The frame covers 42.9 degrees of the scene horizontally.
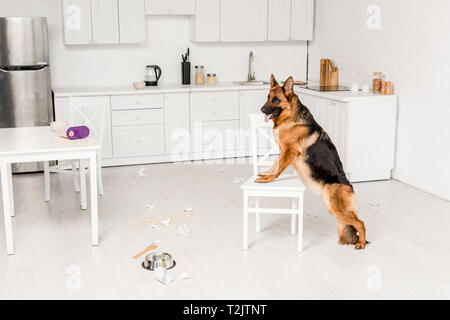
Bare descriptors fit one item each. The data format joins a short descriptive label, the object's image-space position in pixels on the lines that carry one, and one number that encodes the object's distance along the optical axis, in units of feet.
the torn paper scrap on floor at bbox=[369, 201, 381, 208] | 16.16
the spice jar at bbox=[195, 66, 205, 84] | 22.49
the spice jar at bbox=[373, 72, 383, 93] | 18.97
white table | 12.11
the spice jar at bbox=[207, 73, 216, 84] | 22.74
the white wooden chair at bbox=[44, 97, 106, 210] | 15.68
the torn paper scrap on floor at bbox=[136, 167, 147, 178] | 19.52
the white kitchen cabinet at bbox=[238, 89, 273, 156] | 21.99
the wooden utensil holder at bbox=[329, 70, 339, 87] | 21.58
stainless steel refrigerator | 18.84
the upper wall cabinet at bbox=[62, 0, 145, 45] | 20.20
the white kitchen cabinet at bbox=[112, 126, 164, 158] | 20.63
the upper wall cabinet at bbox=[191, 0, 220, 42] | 21.62
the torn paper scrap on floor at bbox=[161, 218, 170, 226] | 14.55
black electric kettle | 21.72
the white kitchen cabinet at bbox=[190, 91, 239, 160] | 21.48
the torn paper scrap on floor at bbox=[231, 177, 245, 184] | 18.60
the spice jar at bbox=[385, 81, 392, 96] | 18.57
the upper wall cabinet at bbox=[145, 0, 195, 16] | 21.02
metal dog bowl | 11.76
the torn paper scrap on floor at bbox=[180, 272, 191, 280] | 11.31
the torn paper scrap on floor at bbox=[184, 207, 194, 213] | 15.60
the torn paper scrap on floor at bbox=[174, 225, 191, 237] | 13.88
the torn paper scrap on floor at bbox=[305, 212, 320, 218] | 15.19
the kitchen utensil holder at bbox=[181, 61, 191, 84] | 22.14
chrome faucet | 23.16
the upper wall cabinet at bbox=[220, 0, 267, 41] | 22.00
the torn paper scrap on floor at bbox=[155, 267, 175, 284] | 11.09
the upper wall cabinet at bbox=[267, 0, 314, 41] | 22.62
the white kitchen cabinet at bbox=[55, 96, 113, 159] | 19.88
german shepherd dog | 12.43
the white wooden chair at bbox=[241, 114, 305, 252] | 12.25
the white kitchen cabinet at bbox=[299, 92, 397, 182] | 18.03
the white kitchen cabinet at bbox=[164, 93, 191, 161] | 21.08
